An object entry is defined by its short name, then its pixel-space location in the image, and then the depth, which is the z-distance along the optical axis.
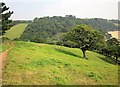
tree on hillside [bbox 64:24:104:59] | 21.92
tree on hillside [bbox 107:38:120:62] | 31.40
